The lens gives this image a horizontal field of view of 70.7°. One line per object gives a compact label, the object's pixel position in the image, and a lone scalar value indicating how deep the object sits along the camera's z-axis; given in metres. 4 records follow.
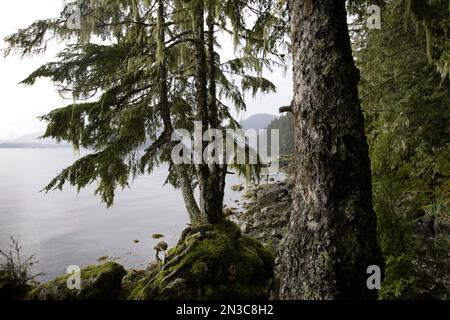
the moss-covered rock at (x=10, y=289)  7.11
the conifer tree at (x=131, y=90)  6.88
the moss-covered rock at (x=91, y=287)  5.65
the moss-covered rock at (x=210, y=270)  4.91
